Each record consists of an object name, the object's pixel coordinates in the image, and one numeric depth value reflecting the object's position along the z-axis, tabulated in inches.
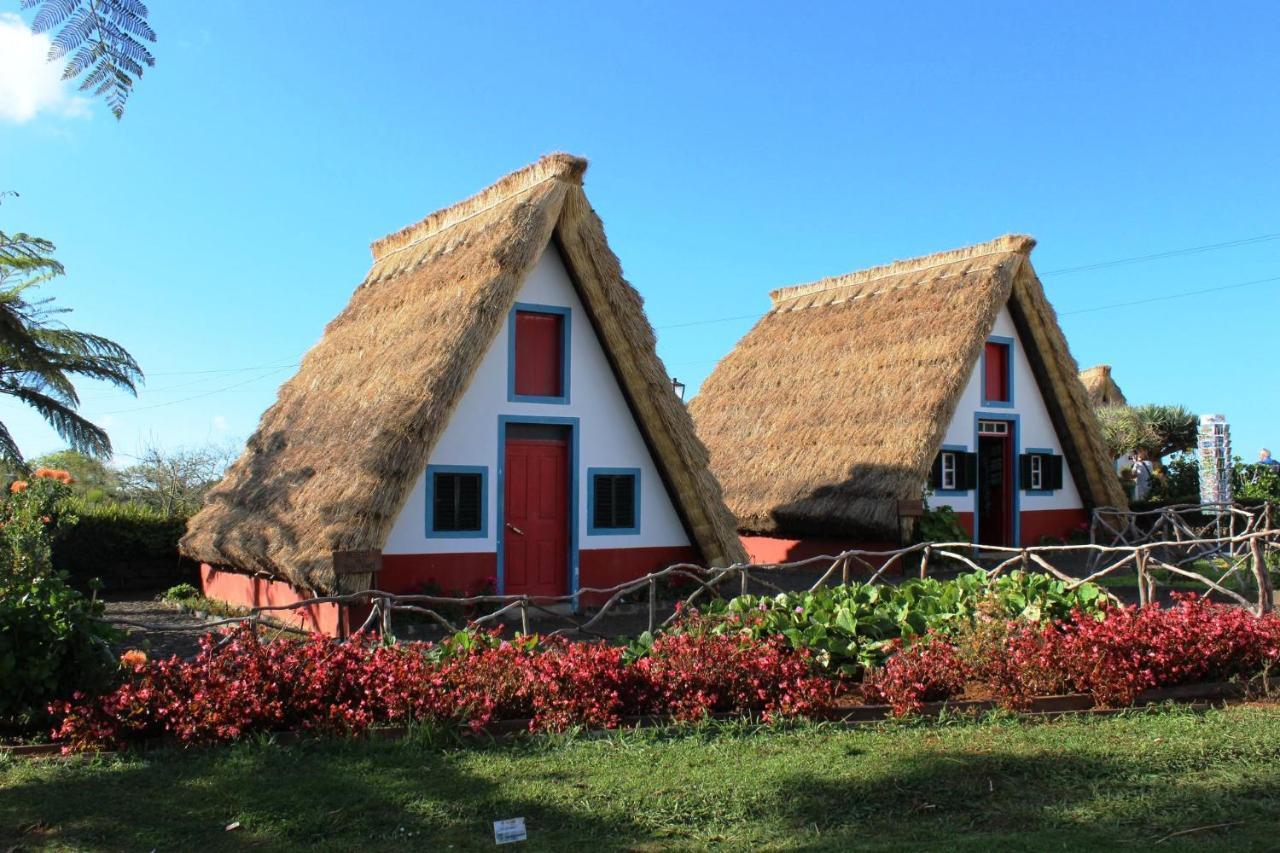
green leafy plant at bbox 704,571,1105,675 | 296.8
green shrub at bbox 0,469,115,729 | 238.8
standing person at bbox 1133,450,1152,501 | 840.9
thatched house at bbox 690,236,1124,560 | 645.9
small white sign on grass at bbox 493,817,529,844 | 176.4
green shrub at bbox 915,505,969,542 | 660.1
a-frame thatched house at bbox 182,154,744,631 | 440.5
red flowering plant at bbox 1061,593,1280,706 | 271.1
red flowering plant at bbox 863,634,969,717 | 265.3
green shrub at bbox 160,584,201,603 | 578.2
